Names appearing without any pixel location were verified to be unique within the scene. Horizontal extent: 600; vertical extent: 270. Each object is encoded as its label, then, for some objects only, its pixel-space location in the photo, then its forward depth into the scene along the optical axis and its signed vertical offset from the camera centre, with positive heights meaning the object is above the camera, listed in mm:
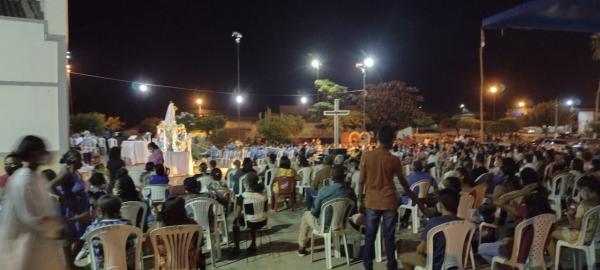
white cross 19328 +565
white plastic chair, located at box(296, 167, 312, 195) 10750 -1000
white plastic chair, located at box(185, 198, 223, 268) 5973 -998
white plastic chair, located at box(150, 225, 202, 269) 4598 -1038
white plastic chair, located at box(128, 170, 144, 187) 10235 -941
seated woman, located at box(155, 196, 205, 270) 4715 -832
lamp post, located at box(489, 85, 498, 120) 39581 +3097
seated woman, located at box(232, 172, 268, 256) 6505 -1117
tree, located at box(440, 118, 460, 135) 55569 +529
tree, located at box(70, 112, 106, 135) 29922 +476
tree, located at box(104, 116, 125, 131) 38909 +602
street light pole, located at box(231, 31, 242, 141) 24242 +4535
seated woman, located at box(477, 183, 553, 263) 4555 -966
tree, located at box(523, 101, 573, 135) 50469 +1124
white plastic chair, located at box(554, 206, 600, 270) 4938 -1148
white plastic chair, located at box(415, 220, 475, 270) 4270 -967
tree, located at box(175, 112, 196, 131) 27705 +576
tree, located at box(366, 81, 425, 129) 37469 +1899
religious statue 16344 -251
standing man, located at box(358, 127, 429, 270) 5027 -628
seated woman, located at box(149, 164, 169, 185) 7702 -728
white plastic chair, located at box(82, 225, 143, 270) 4422 -987
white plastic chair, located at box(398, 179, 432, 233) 7433 -1105
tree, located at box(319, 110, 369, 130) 35688 +544
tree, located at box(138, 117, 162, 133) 41125 +445
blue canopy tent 5586 +1308
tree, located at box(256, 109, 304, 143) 30297 +82
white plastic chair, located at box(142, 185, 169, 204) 7633 -943
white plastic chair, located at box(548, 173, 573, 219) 8242 -1046
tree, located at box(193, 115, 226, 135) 30816 +422
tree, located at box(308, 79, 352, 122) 35438 +2512
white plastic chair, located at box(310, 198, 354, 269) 5906 -1107
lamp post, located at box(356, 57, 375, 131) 24203 +3233
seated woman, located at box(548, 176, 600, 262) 5016 -955
